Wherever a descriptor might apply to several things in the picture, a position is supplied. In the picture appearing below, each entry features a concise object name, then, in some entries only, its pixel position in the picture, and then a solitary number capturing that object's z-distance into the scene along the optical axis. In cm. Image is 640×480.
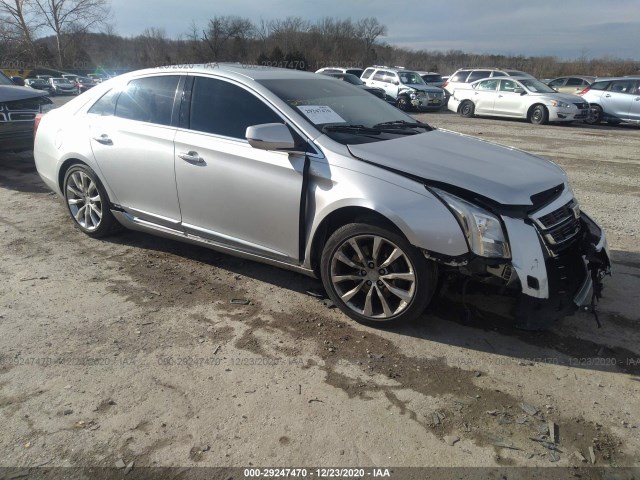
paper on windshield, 366
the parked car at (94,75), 4528
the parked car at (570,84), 2183
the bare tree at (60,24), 6519
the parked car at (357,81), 2027
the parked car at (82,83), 3669
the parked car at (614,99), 1620
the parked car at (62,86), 3681
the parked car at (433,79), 2608
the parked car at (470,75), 2046
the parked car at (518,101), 1656
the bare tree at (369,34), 7969
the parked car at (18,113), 805
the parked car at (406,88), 2119
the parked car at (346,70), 2361
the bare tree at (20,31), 6014
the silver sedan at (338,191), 302
